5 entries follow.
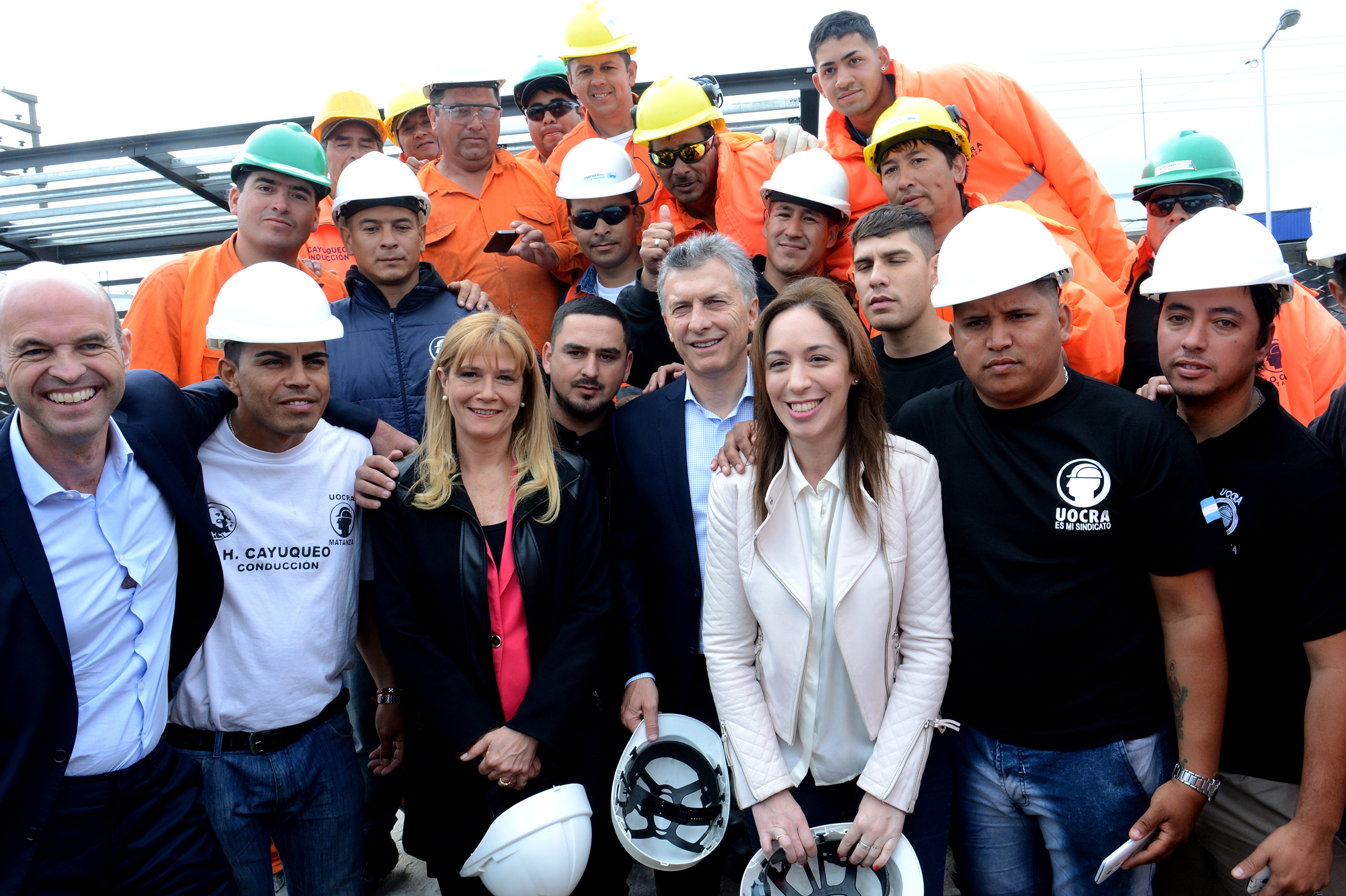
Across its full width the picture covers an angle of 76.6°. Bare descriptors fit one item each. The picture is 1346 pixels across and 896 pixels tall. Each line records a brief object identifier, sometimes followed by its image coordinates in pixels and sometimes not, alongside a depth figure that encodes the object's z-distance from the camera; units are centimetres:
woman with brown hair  237
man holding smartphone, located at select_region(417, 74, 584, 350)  467
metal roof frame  723
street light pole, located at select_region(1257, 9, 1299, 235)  1456
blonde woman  276
